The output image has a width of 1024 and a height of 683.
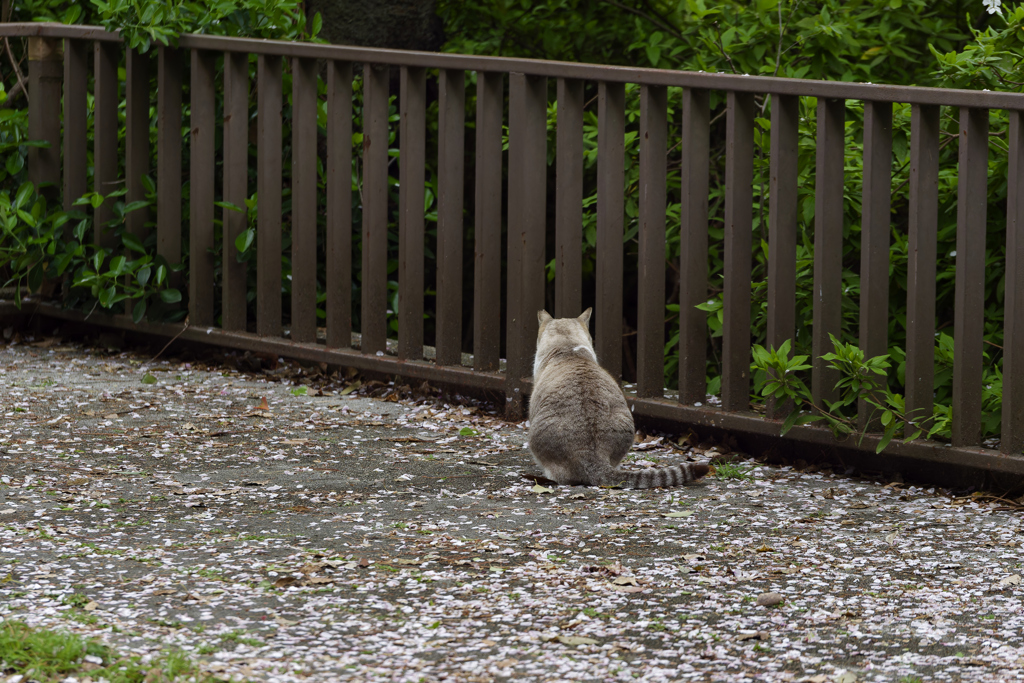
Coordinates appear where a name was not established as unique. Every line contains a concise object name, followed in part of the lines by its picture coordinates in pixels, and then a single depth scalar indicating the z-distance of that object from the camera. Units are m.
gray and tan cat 9.45
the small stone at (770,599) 7.03
